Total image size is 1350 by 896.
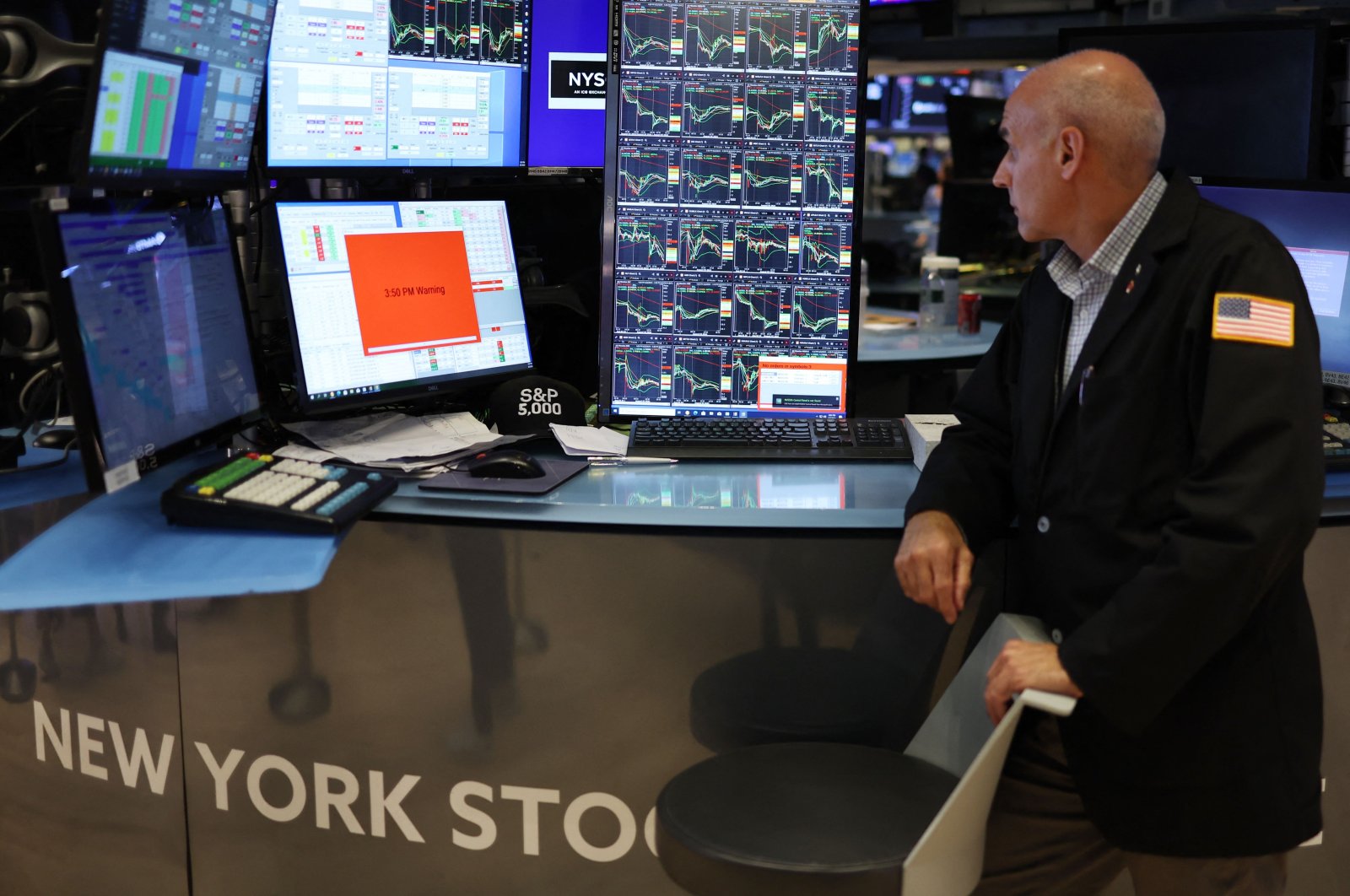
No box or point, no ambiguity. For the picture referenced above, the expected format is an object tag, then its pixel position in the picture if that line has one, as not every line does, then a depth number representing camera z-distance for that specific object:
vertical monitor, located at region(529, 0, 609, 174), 2.60
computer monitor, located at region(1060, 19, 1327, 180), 2.66
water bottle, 4.55
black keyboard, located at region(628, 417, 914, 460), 2.29
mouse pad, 1.99
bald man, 1.50
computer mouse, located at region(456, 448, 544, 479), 2.05
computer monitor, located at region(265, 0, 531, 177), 2.27
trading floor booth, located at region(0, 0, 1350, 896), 1.89
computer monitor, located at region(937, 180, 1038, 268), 5.21
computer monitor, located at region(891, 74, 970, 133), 8.42
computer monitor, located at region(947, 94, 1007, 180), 5.20
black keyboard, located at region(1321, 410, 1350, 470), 2.08
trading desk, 1.96
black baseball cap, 2.40
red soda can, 4.36
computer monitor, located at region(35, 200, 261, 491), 1.70
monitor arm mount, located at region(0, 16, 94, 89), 1.98
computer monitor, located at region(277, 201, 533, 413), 2.20
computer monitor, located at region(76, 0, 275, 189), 1.71
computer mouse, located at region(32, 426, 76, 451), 2.27
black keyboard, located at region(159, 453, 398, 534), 1.75
